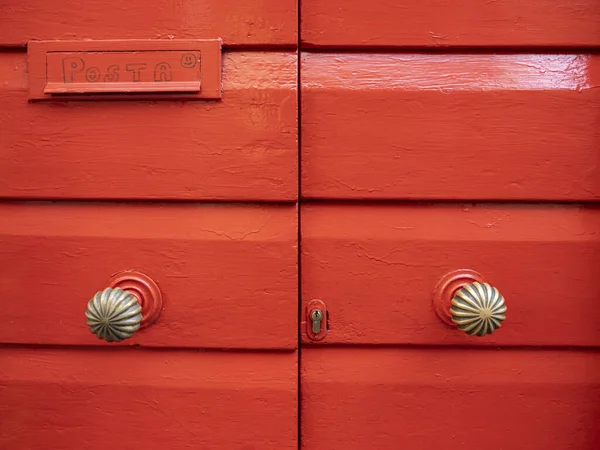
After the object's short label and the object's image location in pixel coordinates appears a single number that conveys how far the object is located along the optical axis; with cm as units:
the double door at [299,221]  64
